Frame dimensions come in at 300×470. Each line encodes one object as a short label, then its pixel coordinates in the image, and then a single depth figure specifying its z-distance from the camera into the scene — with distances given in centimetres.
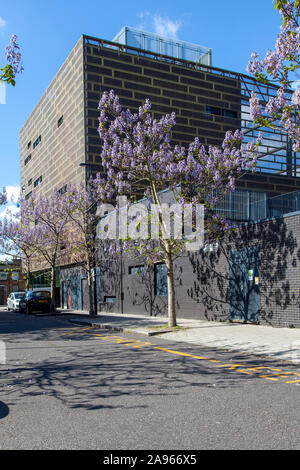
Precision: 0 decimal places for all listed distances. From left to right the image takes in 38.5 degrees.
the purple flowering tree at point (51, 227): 2889
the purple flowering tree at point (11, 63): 834
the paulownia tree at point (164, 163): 1505
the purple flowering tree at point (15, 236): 3408
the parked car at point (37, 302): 3009
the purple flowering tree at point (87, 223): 2278
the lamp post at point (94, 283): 2311
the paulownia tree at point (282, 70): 972
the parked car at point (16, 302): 3338
